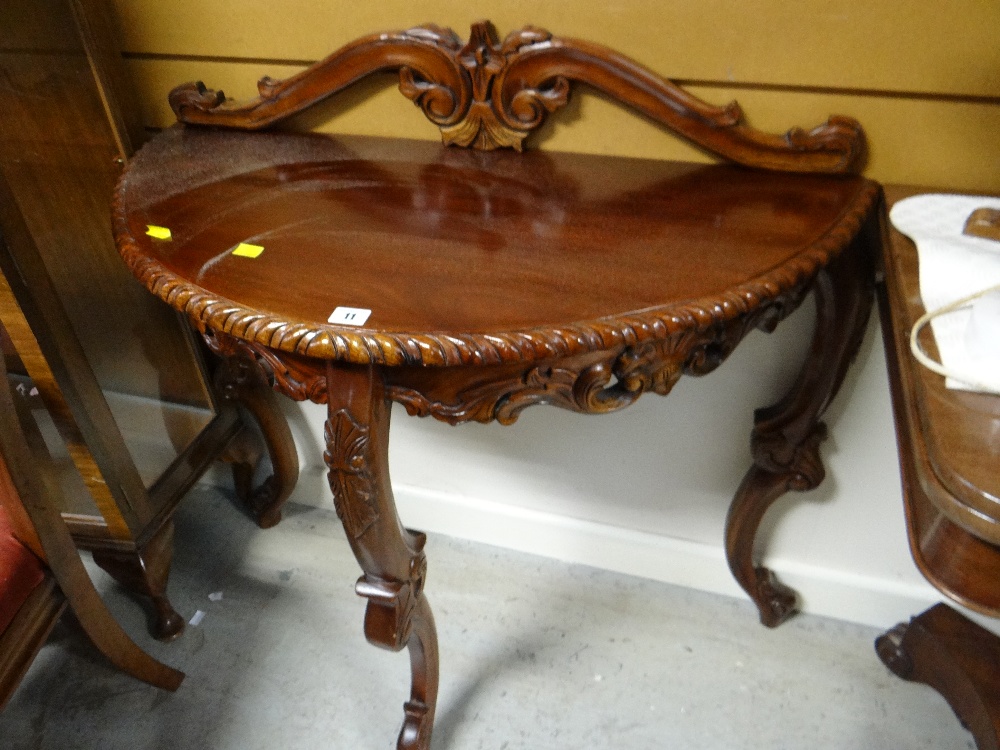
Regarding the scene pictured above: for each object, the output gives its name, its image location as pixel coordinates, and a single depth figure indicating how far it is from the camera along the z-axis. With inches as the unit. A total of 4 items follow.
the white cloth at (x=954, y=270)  18.3
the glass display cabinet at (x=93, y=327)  31.7
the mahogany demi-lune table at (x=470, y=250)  21.6
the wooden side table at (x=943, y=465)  16.0
